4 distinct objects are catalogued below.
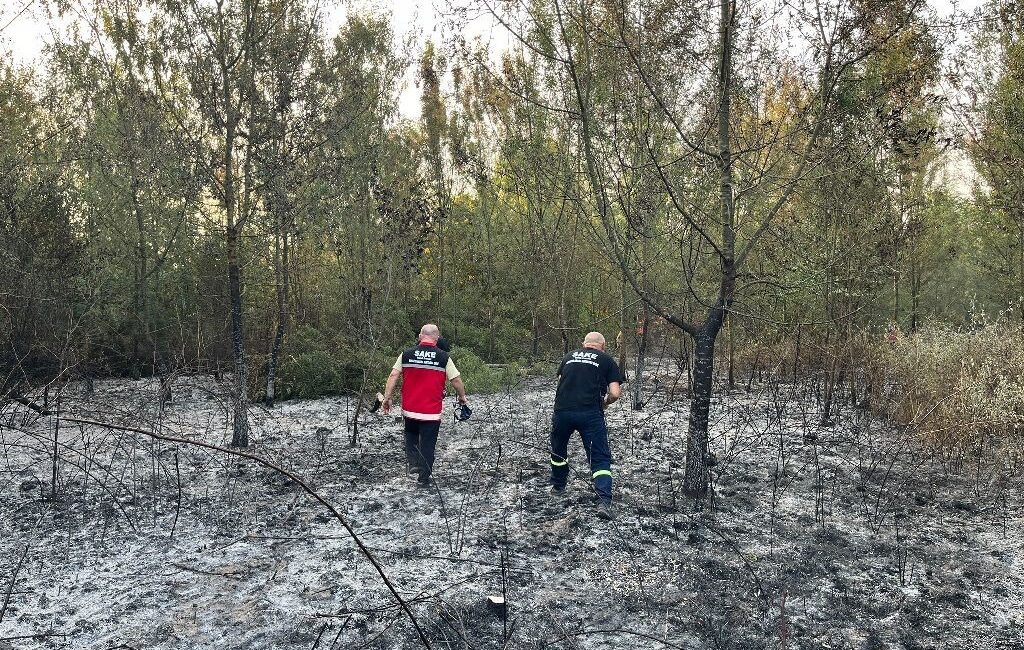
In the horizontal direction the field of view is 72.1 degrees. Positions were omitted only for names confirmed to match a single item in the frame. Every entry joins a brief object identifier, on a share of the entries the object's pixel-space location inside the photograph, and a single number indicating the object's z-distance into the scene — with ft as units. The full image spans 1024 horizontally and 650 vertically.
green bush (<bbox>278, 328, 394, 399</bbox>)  39.78
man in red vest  22.81
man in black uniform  20.77
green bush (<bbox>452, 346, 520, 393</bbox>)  42.39
